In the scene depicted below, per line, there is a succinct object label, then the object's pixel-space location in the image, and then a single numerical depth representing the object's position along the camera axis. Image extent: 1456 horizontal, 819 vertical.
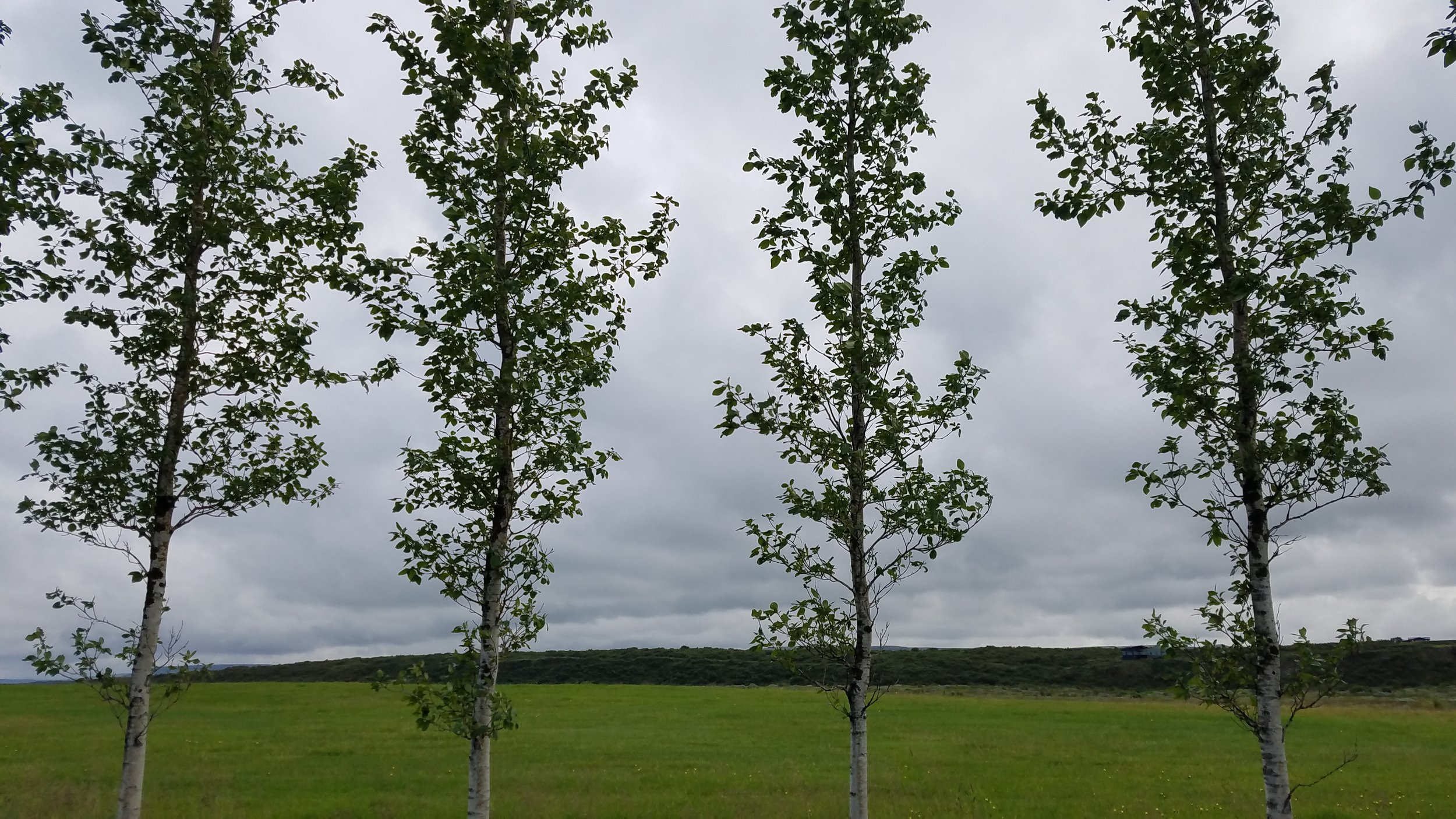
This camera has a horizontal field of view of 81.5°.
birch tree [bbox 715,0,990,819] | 12.09
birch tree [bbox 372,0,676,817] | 11.31
